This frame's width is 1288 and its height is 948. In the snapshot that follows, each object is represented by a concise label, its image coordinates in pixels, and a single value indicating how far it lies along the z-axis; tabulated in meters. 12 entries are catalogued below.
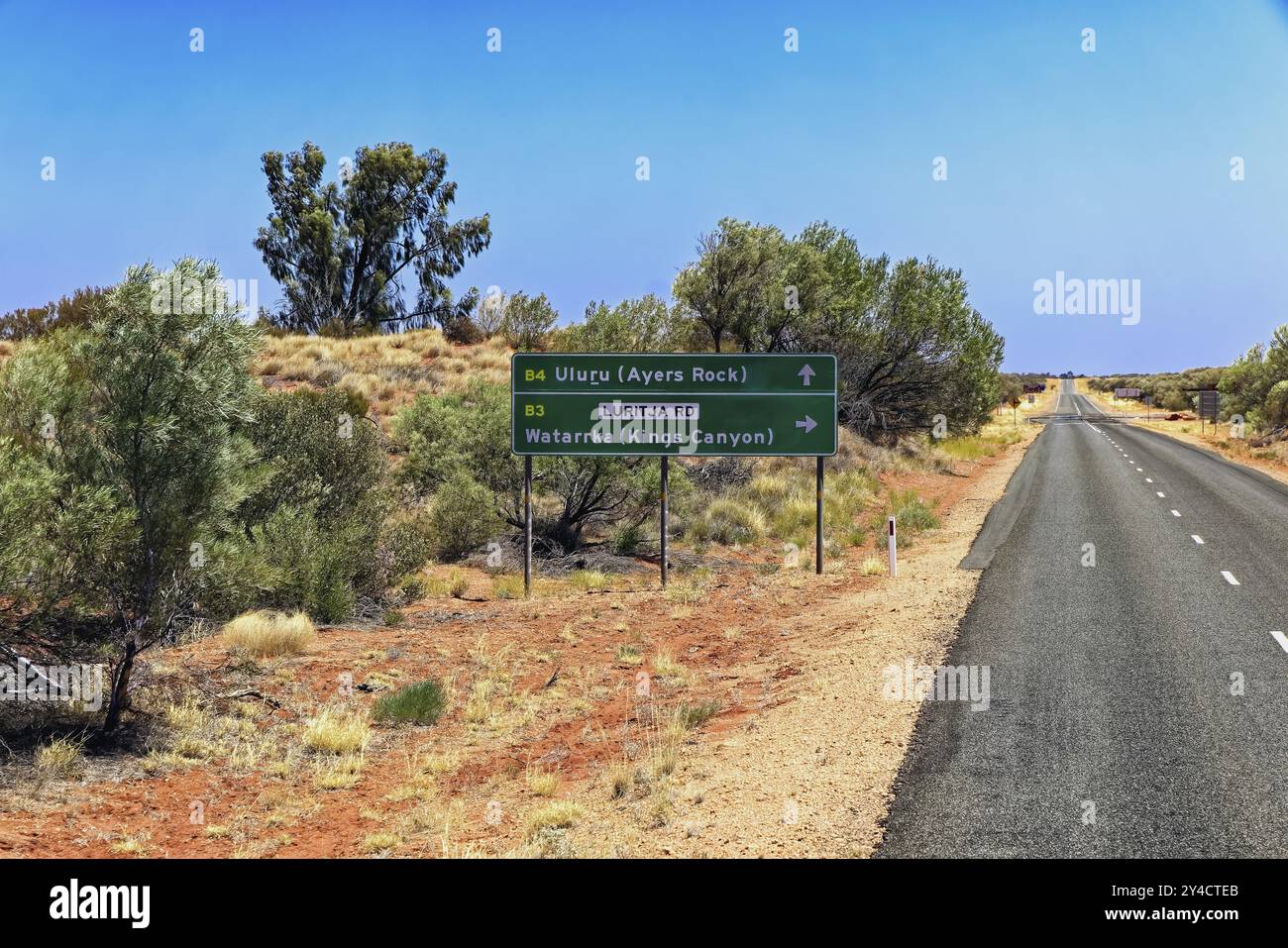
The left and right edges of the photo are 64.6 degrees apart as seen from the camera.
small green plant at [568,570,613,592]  18.84
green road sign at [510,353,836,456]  18.38
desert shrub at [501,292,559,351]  48.90
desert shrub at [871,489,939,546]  25.58
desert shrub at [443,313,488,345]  47.94
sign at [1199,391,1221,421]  61.27
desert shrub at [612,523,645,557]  22.11
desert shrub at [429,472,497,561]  20.56
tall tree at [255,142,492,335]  48.88
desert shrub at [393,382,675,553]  22.02
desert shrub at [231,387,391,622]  14.73
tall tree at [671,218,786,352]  34.44
